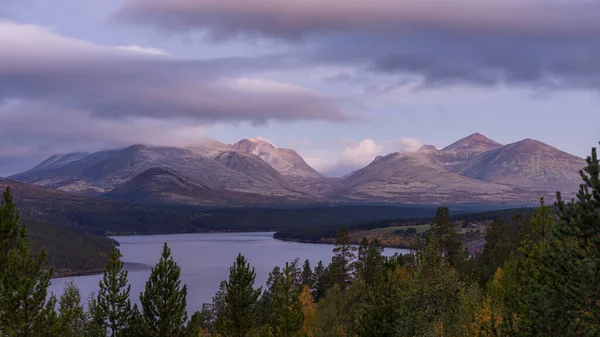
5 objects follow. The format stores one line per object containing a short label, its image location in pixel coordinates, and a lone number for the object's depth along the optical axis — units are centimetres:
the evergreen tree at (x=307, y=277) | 16438
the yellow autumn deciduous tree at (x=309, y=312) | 9700
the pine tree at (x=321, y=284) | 14609
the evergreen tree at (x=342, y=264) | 13262
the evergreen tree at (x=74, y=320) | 7988
